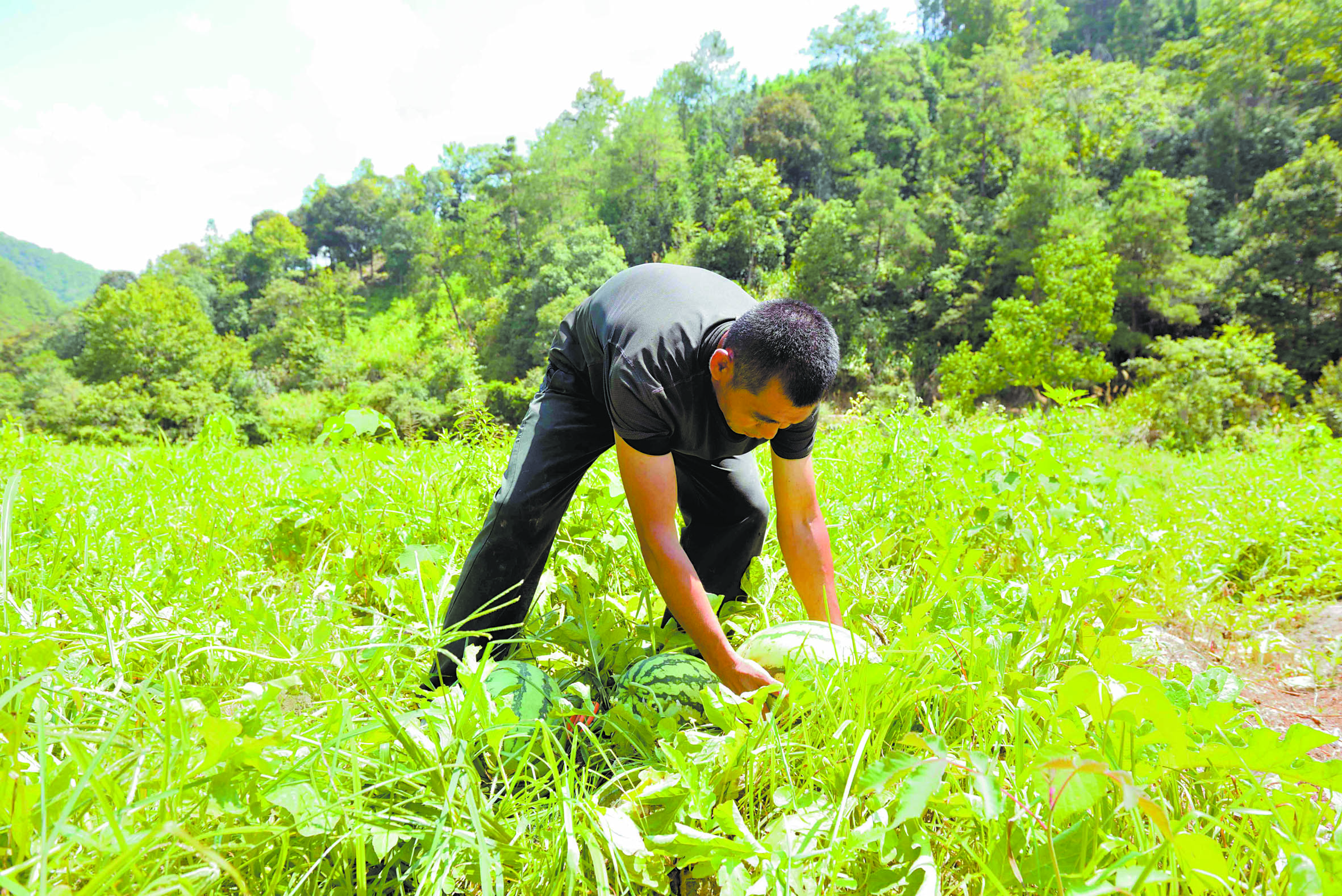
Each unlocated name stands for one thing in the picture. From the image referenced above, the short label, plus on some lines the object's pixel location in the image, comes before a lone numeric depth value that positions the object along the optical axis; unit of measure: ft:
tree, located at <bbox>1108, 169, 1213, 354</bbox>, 57.67
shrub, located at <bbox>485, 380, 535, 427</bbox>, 80.53
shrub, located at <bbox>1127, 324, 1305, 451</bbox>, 37.09
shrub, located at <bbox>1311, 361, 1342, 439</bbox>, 34.35
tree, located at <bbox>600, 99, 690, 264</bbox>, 113.39
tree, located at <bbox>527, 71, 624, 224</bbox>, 117.29
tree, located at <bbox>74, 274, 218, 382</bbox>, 104.47
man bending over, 5.55
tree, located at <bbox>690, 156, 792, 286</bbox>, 98.12
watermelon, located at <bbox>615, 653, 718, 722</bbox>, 5.44
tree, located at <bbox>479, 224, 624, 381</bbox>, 90.68
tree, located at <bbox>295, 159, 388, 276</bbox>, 196.85
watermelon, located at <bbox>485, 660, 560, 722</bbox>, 5.14
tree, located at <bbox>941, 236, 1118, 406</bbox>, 57.26
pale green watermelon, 5.52
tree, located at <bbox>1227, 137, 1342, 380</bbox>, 51.19
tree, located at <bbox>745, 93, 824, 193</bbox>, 117.39
